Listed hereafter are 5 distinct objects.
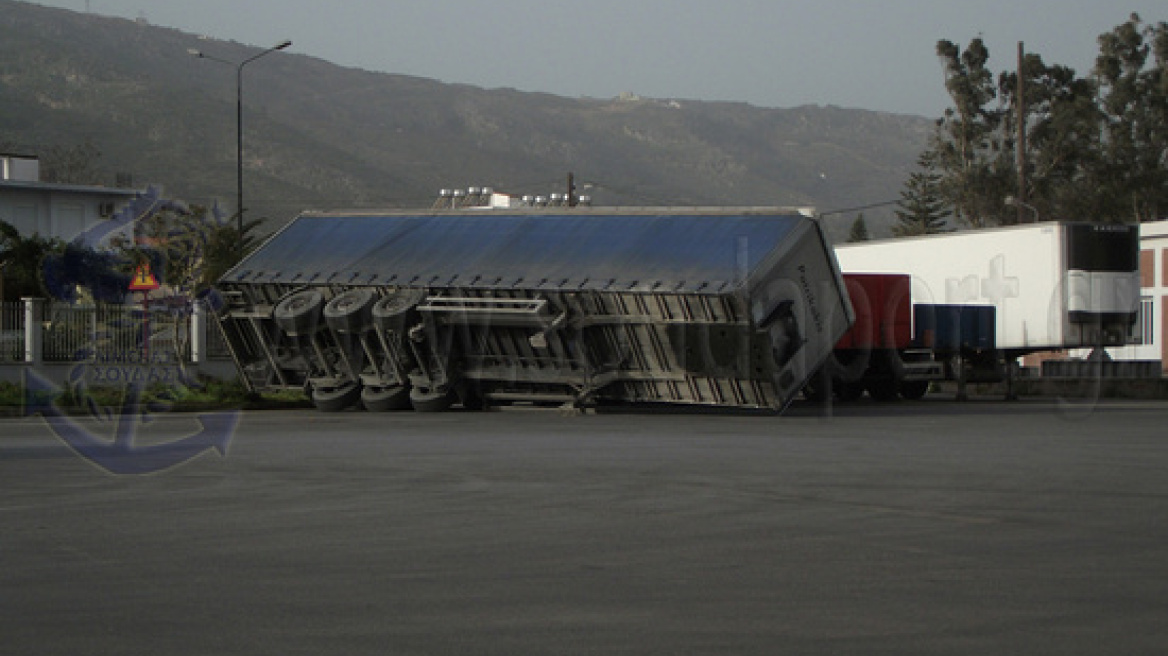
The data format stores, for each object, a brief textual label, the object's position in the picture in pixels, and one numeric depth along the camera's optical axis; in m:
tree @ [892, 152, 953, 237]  114.44
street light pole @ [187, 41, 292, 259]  46.13
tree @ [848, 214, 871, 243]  135.12
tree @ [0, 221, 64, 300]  48.00
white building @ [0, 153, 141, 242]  81.44
